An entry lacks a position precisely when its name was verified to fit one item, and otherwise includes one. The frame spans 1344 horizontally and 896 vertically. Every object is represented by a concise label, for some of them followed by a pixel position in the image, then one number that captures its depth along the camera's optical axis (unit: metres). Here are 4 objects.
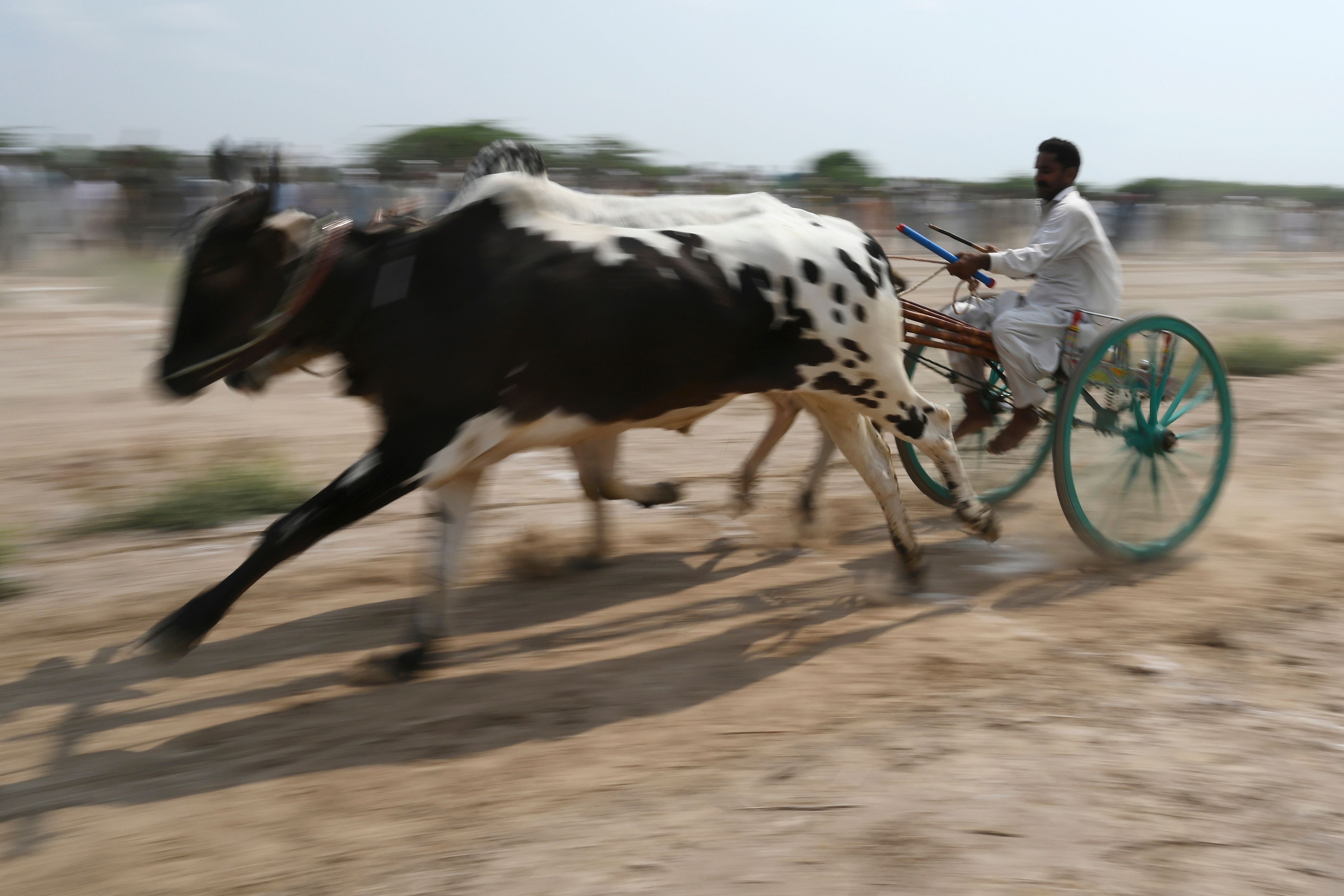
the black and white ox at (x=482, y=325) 3.89
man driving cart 5.29
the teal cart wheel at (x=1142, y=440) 5.20
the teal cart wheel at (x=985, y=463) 5.96
